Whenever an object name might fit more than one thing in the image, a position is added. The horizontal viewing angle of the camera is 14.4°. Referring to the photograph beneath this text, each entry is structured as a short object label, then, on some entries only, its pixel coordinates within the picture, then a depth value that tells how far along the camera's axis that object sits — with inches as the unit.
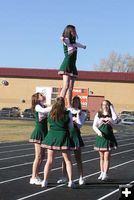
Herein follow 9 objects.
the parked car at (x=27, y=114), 2856.8
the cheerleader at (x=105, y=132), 461.7
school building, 2994.6
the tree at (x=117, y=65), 5172.2
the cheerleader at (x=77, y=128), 414.3
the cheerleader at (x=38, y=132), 423.2
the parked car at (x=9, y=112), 2815.0
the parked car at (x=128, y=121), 2433.6
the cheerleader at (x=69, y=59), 409.7
